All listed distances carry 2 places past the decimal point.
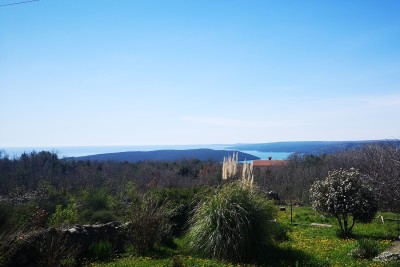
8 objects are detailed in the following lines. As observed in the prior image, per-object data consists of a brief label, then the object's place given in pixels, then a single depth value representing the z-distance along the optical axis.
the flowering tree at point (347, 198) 11.54
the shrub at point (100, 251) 9.21
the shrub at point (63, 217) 11.84
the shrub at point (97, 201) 16.95
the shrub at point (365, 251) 8.84
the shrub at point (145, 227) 9.70
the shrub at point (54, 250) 7.59
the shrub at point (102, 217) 14.87
